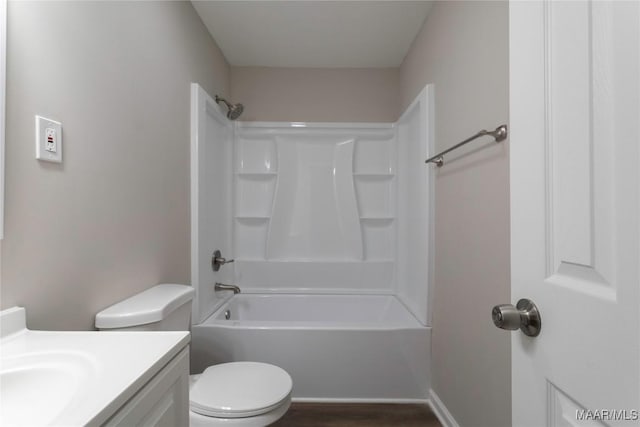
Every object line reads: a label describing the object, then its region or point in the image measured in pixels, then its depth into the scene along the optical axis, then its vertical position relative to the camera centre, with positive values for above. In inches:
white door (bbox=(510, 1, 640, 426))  16.9 +0.2
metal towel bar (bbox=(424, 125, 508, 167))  47.2 +11.7
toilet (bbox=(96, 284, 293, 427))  45.5 -28.1
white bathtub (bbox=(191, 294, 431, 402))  76.4 -33.4
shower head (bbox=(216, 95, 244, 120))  97.1 +31.0
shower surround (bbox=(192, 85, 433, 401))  107.7 +1.4
